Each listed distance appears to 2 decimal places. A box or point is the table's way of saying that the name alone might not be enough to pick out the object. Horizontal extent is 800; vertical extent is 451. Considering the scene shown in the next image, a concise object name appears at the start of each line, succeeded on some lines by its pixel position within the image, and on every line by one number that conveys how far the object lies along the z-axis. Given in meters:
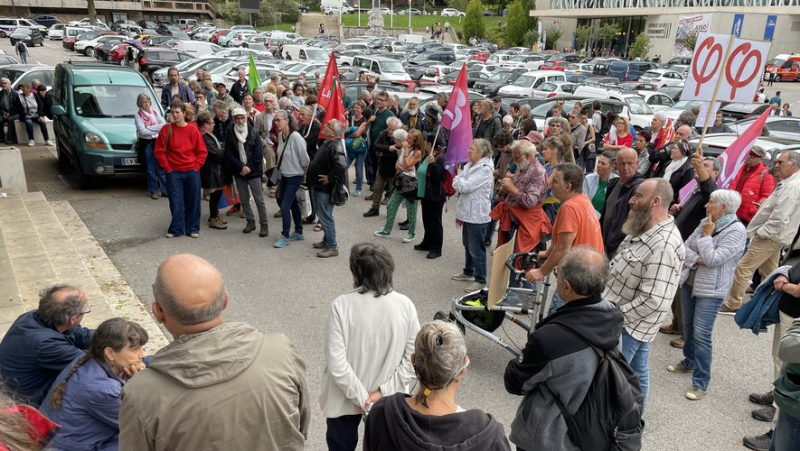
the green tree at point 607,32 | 60.19
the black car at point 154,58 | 27.44
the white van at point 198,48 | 34.91
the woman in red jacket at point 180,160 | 8.28
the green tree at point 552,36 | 63.31
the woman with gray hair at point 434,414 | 2.33
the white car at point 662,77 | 32.53
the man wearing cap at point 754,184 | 7.94
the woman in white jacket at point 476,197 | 7.12
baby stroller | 5.23
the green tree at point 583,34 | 61.84
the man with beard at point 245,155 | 8.58
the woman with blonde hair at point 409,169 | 8.55
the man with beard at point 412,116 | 12.12
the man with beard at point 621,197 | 5.93
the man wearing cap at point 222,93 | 11.85
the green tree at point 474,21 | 66.62
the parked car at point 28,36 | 43.67
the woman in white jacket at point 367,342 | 3.32
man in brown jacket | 2.15
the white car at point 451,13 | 92.40
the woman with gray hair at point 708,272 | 5.12
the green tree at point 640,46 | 54.03
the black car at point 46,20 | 58.81
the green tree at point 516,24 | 64.56
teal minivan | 10.08
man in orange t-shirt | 4.85
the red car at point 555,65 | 37.47
